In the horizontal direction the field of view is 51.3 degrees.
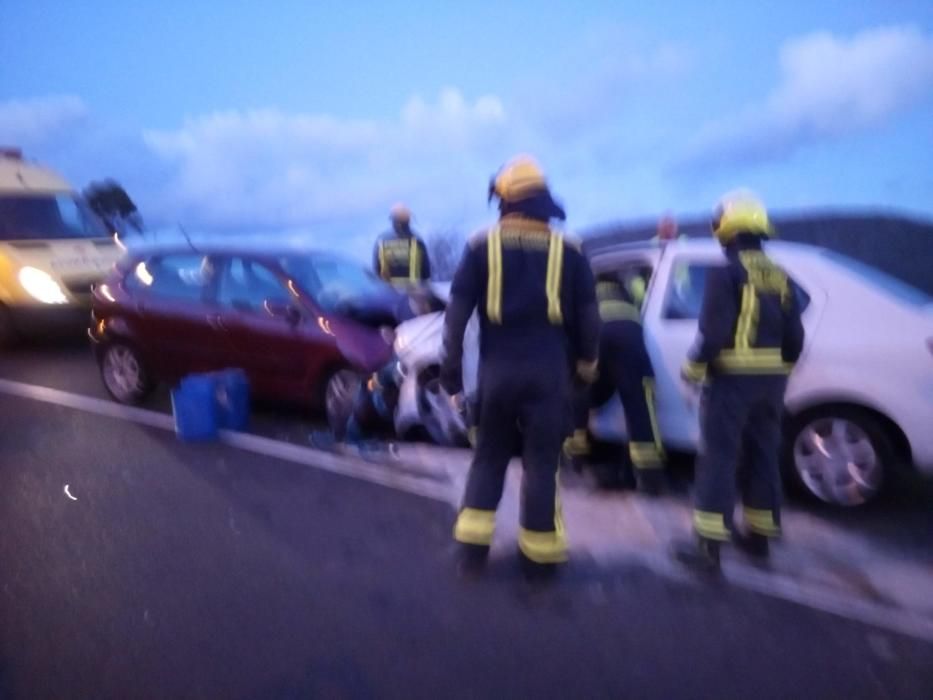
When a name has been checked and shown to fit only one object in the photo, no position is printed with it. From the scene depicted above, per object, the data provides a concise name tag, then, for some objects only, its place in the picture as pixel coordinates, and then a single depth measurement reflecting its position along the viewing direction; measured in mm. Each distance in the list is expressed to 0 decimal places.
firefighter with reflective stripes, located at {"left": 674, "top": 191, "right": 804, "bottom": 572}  4762
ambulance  10531
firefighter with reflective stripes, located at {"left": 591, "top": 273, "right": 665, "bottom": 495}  6035
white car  5402
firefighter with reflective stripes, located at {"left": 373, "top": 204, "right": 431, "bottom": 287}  10297
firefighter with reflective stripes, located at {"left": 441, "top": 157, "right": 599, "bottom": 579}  4570
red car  7684
